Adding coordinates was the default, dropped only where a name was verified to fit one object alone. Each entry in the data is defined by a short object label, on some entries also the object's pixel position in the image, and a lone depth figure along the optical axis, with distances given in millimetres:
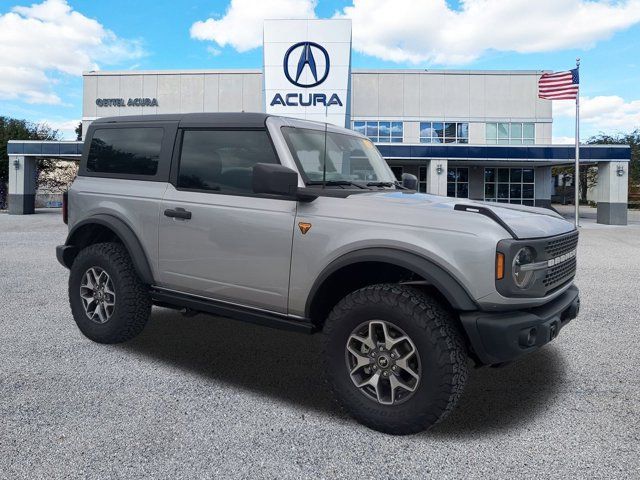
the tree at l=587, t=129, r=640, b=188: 46469
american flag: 21578
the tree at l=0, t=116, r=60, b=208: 36875
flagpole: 22291
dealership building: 29219
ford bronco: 2971
